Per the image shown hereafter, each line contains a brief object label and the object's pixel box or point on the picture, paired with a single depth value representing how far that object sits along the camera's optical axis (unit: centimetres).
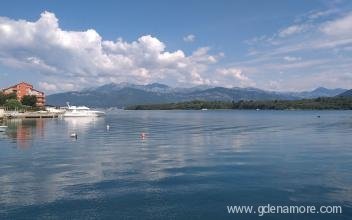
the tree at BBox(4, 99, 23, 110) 19025
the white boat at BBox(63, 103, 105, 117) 19188
